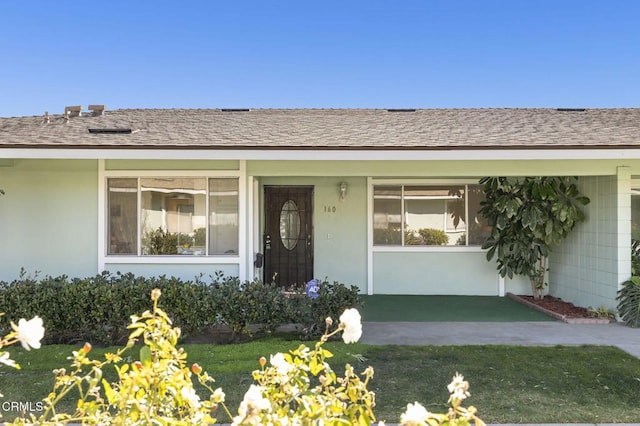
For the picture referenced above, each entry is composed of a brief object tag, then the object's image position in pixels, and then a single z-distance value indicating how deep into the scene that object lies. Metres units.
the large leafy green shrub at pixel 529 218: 8.55
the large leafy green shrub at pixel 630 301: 7.21
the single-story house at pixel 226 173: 6.79
